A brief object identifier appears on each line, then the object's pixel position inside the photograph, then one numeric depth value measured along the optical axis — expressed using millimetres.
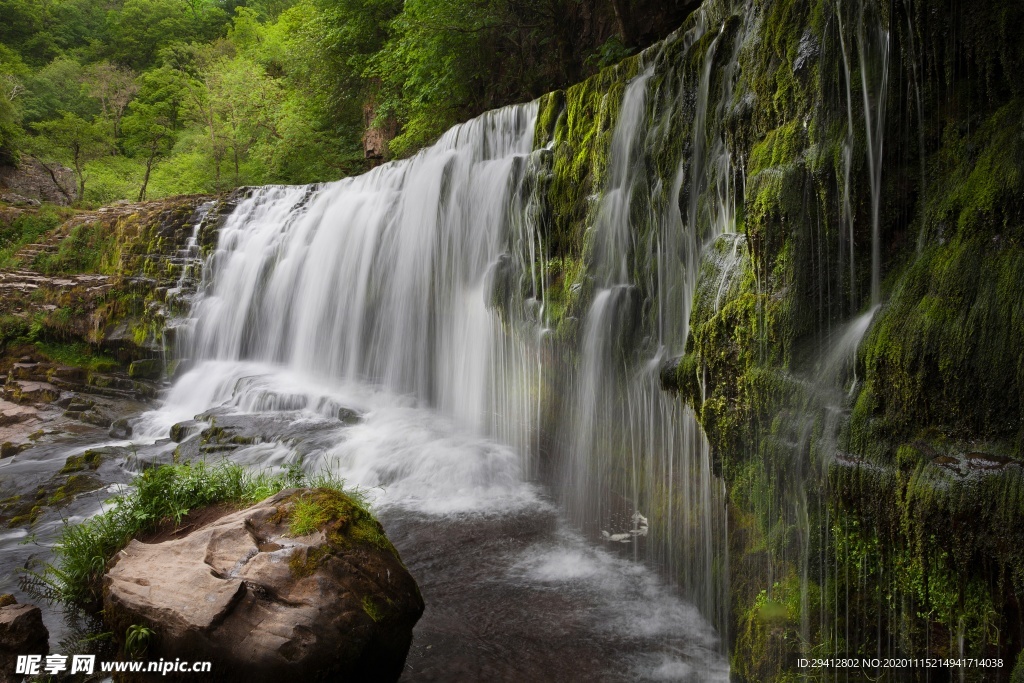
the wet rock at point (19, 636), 4094
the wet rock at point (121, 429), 11188
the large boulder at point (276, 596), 3641
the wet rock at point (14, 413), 11742
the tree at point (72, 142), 23203
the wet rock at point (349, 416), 9914
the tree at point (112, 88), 29891
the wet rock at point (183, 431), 9867
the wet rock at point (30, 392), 12797
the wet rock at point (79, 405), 12345
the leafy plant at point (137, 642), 3883
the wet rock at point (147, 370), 13877
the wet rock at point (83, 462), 8922
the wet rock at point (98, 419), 11914
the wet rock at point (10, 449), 10180
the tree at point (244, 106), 22797
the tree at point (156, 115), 28484
